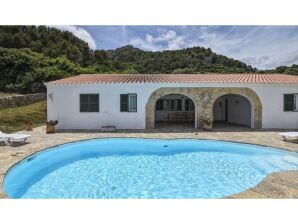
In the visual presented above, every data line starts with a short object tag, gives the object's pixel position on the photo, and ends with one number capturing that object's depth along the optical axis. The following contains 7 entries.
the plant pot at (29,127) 13.10
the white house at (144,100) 13.40
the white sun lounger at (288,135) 10.20
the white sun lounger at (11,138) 9.53
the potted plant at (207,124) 13.22
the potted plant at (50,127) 12.30
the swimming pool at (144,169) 5.97
